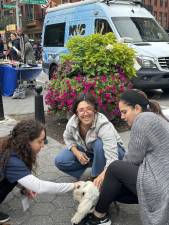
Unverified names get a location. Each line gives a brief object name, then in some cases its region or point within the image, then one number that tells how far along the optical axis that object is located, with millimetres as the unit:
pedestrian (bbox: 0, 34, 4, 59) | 13779
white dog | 2391
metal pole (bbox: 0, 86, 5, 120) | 5471
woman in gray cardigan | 2119
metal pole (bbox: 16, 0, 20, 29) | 16652
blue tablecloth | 7838
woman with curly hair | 2330
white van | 6897
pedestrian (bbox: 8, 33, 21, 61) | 10470
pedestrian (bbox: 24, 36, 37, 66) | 9447
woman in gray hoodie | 2805
